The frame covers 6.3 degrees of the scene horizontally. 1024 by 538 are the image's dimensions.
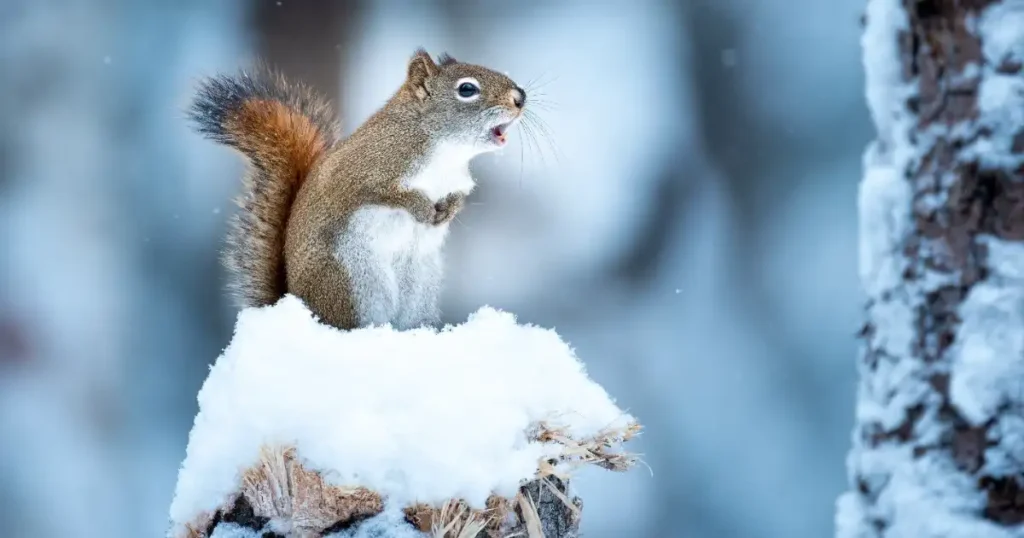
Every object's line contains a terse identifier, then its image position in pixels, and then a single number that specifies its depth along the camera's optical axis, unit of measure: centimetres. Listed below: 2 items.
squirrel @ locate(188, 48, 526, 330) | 452
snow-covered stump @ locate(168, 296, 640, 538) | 439
